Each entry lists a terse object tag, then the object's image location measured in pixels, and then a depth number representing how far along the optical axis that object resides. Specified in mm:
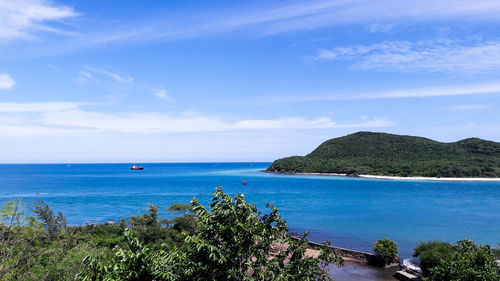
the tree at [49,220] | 32312
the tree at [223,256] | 8031
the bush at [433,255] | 23039
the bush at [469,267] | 12055
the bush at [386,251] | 29109
